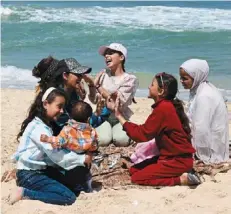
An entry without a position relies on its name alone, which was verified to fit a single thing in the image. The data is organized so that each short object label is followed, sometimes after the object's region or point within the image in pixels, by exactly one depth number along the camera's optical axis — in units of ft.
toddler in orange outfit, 23.53
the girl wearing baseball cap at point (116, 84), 31.59
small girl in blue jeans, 23.36
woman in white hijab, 27.66
